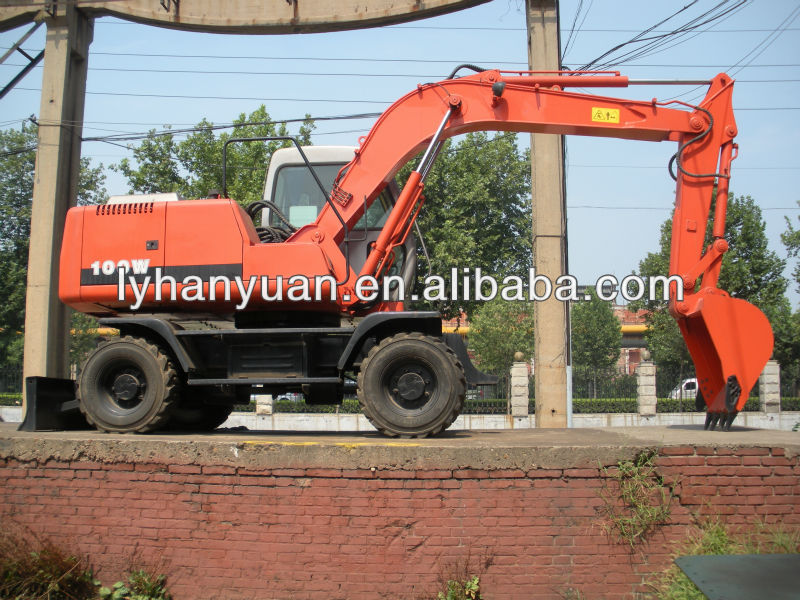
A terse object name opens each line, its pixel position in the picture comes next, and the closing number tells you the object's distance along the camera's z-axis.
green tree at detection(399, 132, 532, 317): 28.11
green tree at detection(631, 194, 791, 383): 29.50
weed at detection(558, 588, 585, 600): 5.00
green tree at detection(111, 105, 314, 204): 26.62
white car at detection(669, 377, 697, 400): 22.51
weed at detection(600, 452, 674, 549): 5.08
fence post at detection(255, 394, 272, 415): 21.79
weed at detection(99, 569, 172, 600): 5.32
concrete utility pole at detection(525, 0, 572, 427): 10.75
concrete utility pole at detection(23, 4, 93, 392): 13.16
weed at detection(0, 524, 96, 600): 5.25
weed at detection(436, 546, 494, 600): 4.97
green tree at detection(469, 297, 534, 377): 29.45
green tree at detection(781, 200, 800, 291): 28.77
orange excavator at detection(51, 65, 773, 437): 6.46
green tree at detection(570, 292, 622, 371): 42.28
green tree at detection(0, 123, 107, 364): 32.69
